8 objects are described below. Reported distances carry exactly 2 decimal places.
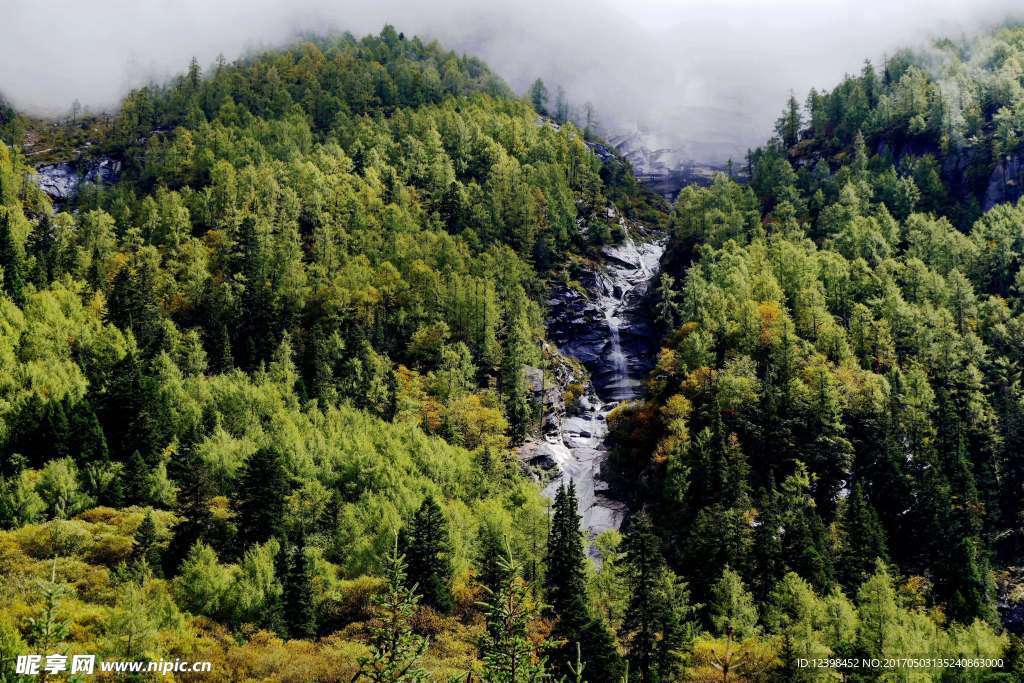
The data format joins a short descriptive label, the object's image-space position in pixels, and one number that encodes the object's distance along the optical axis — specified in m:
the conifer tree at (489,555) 88.19
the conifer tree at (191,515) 91.81
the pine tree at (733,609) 86.50
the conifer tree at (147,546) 86.69
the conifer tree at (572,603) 72.00
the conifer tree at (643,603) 77.12
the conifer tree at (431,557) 90.62
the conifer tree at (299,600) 84.94
